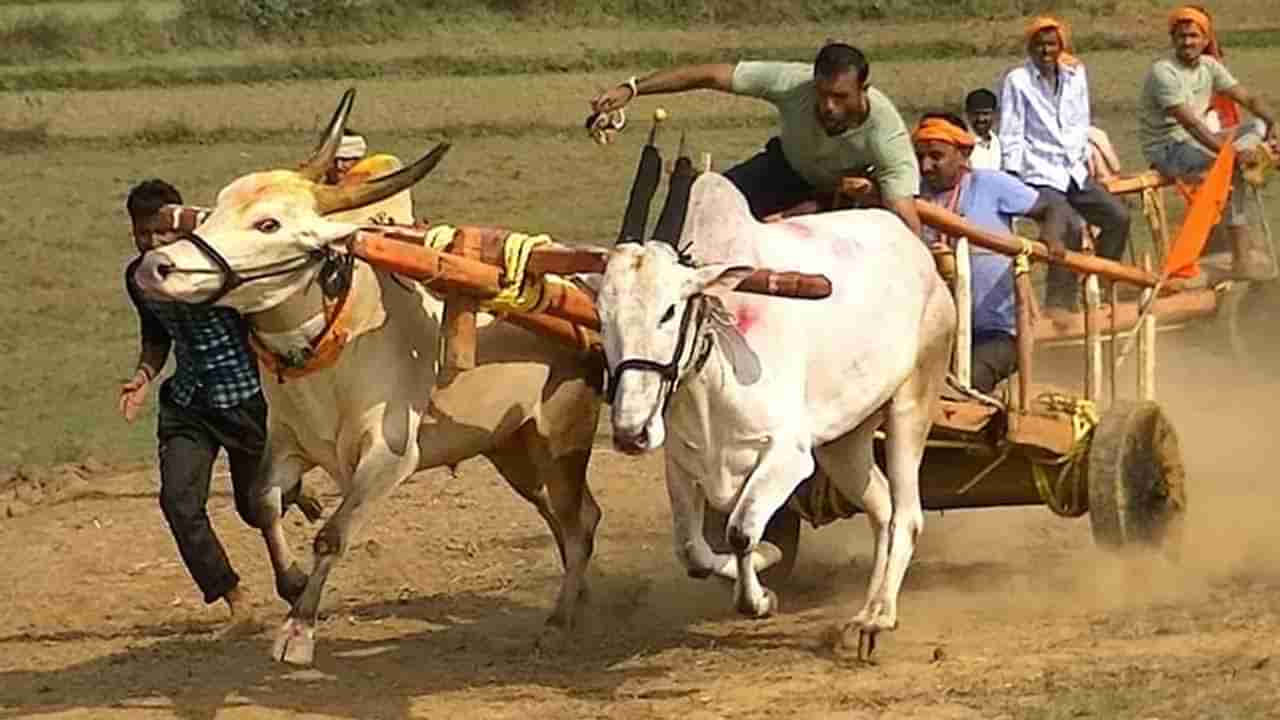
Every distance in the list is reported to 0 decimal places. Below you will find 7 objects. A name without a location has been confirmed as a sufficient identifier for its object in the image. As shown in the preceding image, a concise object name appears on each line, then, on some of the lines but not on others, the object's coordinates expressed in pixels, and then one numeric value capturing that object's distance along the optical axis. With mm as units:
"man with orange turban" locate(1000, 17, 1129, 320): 20529
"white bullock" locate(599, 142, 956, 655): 13736
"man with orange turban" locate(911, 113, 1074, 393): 17773
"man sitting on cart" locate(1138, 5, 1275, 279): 23301
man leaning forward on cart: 16417
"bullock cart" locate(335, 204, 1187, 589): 16673
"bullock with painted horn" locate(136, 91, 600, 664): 14565
